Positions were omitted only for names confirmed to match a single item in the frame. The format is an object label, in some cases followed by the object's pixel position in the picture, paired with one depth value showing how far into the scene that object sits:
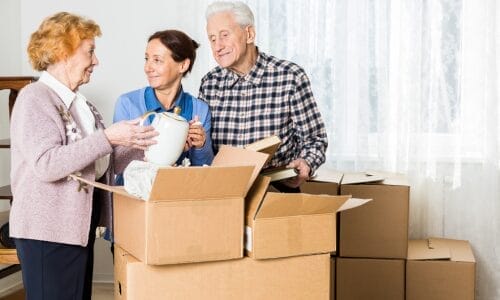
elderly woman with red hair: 1.84
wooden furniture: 3.30
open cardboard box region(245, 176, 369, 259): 1.86
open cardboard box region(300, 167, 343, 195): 3.35
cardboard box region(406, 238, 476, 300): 3.33
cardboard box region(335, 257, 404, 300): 3.38
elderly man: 2.46
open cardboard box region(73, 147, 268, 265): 1.74
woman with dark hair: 2.25
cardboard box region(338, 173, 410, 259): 3.33
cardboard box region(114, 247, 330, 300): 1.79
